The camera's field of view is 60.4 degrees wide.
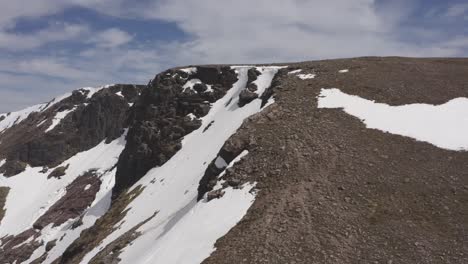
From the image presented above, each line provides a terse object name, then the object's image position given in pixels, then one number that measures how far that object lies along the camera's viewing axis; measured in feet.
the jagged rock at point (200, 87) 222.28
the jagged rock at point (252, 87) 179.02
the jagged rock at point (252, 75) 194.41
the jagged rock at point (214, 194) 86.02
